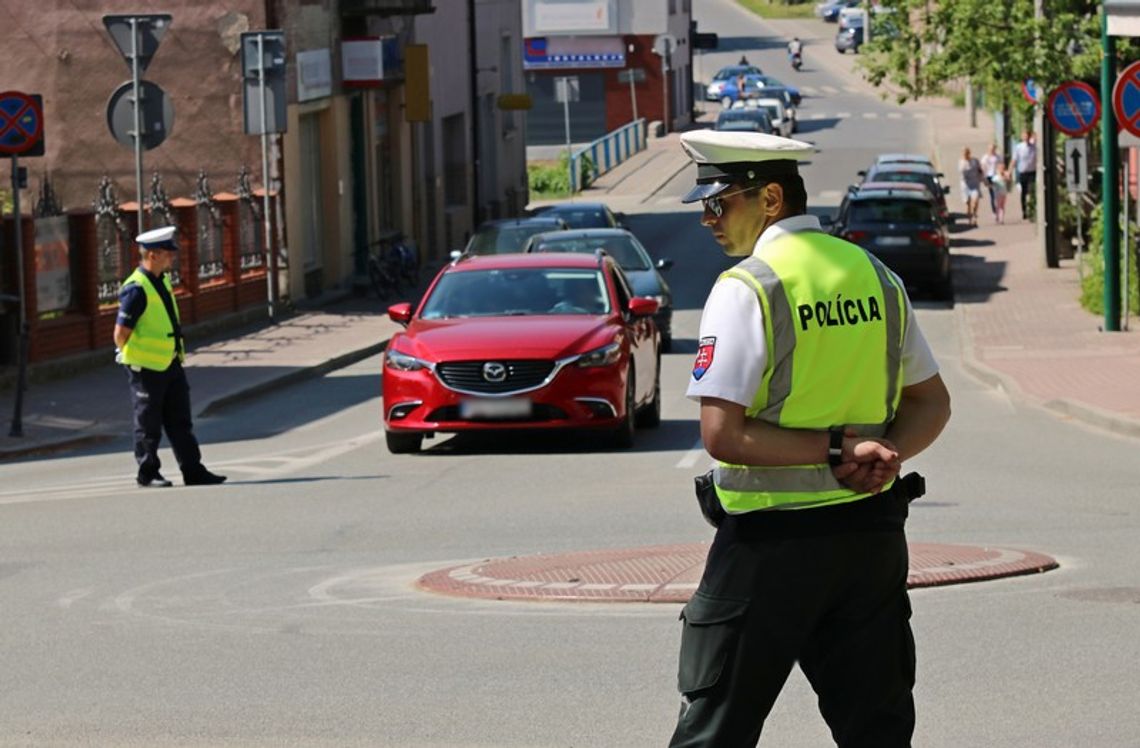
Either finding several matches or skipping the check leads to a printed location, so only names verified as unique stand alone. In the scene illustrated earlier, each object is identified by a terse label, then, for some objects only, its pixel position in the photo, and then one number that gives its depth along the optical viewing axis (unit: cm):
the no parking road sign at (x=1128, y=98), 2252
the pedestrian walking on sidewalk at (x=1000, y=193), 5159
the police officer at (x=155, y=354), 1541
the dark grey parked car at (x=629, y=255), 2842
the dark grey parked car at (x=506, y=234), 3192
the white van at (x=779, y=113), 7900
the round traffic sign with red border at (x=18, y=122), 2144
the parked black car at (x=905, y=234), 3584
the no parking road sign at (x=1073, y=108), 2844
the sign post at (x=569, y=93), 6422
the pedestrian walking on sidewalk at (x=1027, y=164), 5016
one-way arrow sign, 2869
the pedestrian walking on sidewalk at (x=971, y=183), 5056
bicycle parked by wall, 3781
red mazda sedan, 1706
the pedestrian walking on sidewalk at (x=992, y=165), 5156
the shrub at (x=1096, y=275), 2992
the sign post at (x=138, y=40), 2425
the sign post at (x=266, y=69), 3184
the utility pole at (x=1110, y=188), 2620
